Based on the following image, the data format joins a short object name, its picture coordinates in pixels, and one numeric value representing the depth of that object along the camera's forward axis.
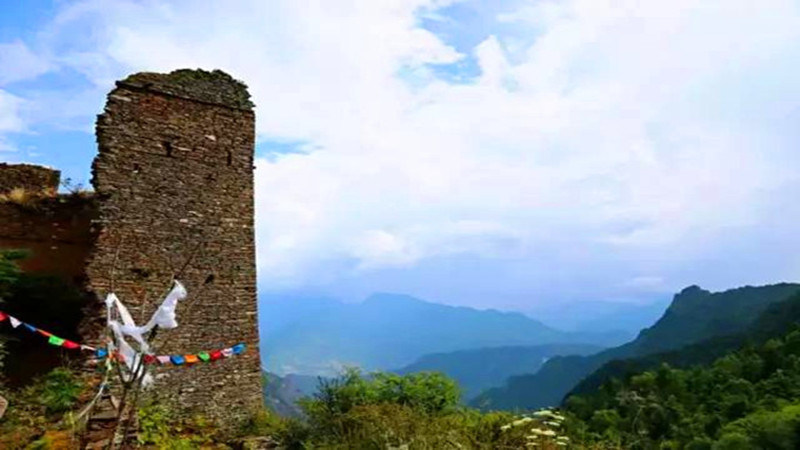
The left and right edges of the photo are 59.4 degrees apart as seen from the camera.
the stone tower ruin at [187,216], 11.31
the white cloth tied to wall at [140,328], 6.64
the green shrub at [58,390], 9.80
